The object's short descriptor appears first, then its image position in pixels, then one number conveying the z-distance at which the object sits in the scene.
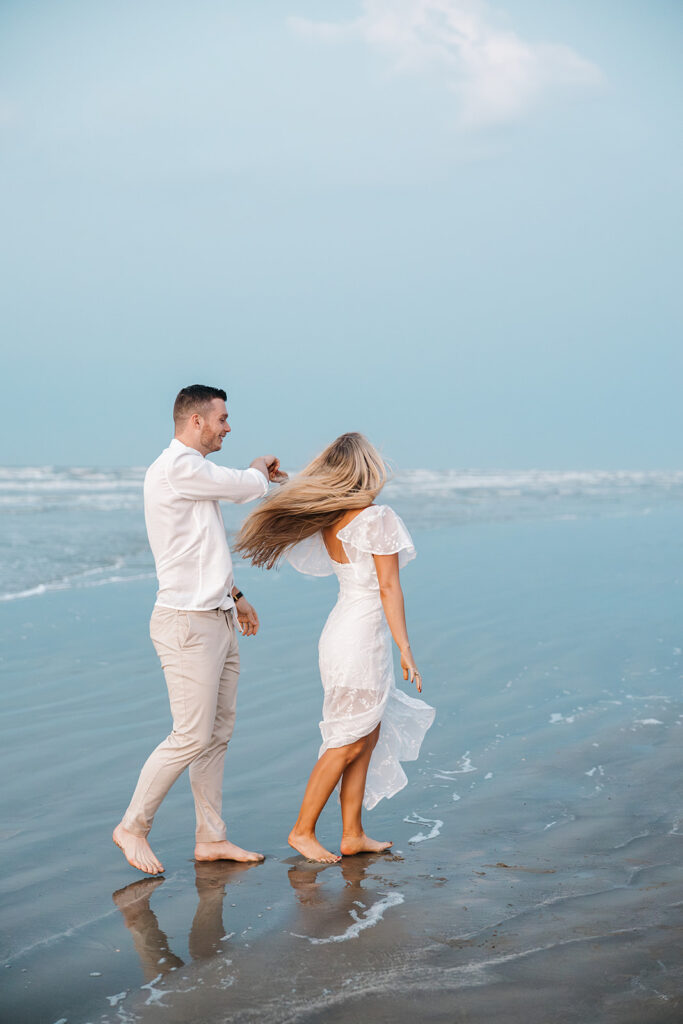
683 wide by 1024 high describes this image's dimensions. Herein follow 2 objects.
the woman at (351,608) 4.01
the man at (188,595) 3.79
